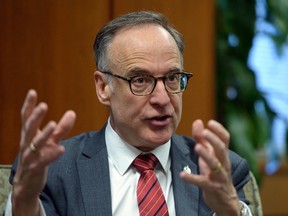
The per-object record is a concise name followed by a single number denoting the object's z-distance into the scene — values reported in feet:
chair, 13.54
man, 12.56
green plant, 22.59
